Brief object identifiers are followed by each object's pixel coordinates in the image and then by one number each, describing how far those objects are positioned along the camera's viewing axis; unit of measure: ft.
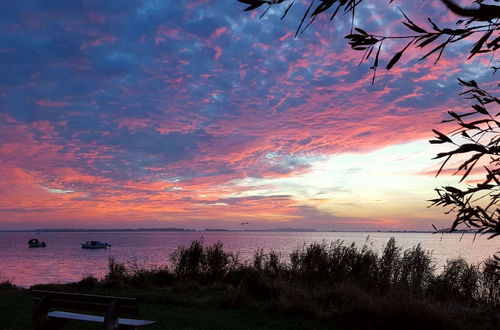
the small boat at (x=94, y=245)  285.23
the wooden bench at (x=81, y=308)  21.37
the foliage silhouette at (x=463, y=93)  6.66
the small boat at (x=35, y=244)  322.14
